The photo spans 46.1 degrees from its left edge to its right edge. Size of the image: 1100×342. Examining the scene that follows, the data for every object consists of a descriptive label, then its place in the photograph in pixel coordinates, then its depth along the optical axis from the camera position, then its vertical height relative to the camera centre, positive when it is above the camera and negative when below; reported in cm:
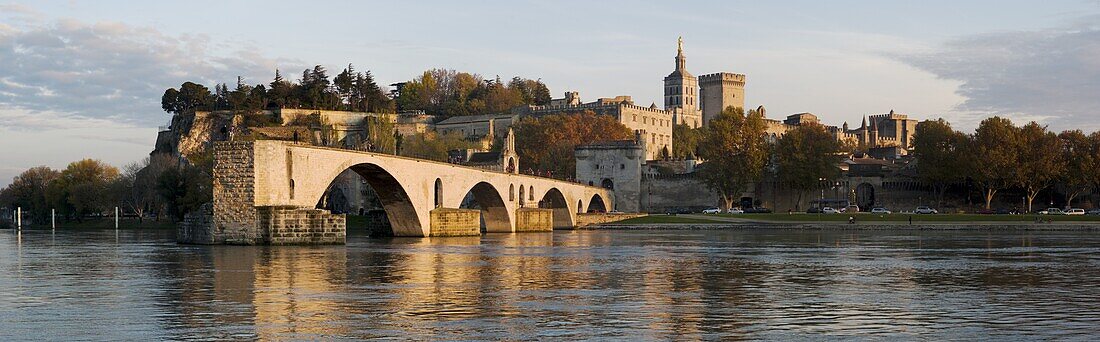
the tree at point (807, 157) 11294 +361
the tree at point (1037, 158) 10119 +292
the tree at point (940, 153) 10700 +366
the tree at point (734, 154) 11450 +408
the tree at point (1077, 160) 10156 +279
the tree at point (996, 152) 10103 +347
